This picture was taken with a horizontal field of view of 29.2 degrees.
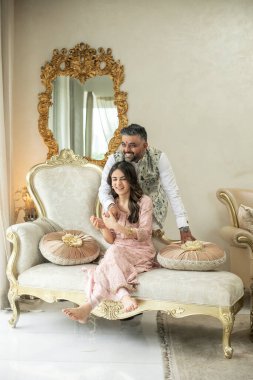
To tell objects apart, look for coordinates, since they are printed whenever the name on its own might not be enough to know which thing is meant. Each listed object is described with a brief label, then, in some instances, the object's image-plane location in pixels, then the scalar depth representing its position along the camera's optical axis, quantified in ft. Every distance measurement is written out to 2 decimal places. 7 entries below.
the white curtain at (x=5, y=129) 12.30
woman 9.34
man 10.80
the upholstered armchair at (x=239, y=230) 11.78
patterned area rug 8.20
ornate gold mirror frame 14.93
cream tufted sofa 9.00
